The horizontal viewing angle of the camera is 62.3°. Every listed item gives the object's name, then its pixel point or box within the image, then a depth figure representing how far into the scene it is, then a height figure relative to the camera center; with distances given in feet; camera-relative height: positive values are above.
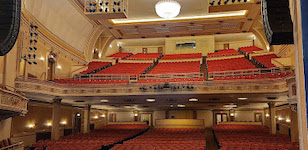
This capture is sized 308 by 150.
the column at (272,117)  49.55 -3.63
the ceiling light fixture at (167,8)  40.58 +14.46
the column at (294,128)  36.91 -4.34
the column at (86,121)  56.89 -5.10
